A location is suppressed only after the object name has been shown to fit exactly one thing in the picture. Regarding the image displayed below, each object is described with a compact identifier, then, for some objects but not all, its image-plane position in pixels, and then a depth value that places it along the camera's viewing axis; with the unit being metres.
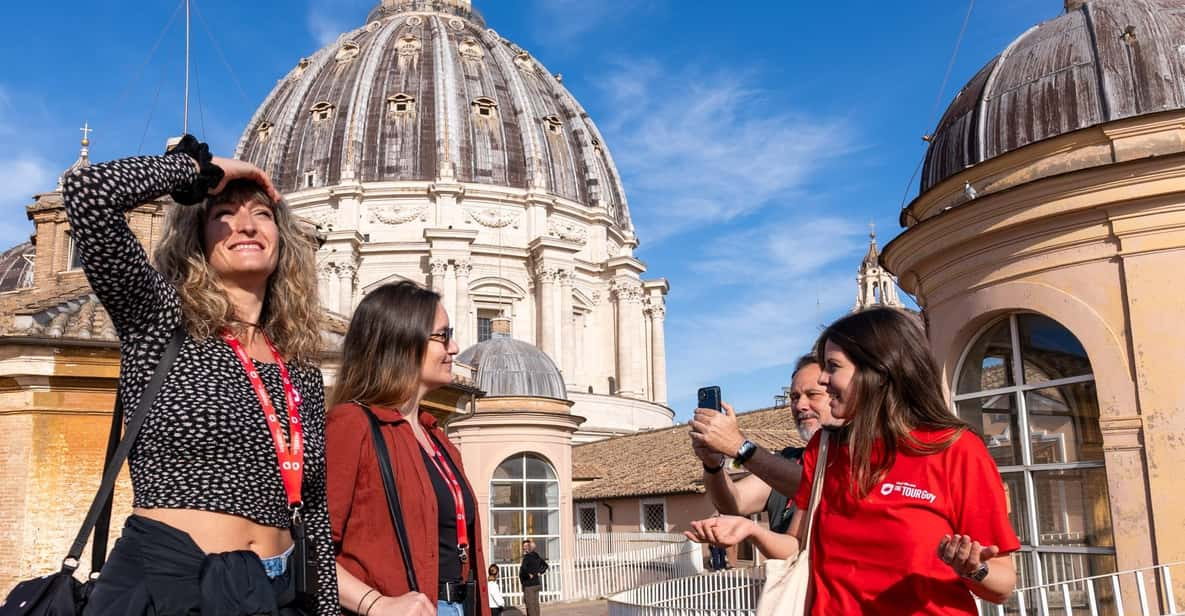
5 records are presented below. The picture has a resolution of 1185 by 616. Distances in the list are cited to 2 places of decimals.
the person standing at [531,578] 16.06
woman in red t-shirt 2.58
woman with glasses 2.87
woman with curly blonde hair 2.24
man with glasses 3.44
